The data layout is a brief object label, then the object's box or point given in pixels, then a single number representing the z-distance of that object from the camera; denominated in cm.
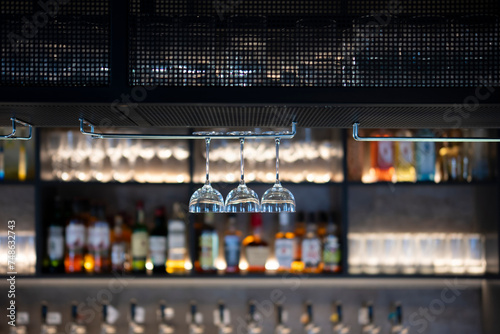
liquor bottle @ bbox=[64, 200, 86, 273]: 234
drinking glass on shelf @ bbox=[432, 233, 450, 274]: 236
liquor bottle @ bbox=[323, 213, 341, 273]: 233
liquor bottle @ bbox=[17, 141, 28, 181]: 241
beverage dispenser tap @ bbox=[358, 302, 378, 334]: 248
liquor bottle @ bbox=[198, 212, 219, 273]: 234
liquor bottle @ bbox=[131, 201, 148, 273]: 234
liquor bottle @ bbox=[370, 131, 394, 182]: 238
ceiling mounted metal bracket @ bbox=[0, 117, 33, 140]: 114
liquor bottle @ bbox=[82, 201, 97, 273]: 237
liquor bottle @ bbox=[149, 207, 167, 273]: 233
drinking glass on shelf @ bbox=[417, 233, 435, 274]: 237
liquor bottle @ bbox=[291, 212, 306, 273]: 240
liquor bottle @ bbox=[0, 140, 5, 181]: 238
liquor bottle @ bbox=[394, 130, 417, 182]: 238
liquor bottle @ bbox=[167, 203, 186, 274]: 236
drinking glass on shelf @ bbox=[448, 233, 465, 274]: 236
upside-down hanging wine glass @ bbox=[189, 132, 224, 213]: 117
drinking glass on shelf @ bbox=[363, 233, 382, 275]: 236
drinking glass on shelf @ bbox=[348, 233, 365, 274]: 237
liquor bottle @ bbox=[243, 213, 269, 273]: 236
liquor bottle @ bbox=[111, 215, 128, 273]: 234
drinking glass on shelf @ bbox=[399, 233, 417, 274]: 236
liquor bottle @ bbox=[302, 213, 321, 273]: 234
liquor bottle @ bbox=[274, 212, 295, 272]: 235
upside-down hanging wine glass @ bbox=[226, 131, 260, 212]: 117
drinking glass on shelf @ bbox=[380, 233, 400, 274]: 237
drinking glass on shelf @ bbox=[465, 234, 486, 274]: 236
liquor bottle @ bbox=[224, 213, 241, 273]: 235
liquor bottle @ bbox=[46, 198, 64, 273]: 233
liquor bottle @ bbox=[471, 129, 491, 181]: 234
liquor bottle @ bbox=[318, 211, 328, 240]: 242
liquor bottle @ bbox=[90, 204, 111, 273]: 236
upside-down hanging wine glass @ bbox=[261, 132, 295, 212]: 119
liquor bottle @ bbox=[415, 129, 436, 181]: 237
